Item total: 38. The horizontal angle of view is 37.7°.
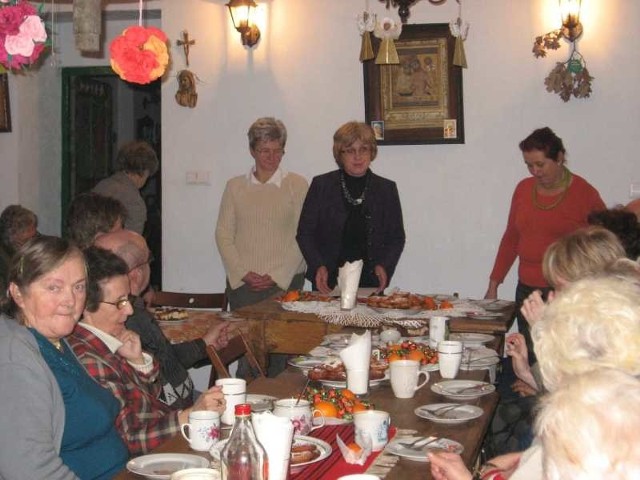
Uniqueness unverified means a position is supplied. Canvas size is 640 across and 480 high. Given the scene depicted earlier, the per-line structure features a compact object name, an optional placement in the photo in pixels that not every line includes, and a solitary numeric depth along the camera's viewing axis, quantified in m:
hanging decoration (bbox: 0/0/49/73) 3.86
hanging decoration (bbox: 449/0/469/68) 5.45
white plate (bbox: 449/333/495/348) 3.64
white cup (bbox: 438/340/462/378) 3.06
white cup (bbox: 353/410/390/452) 2.30
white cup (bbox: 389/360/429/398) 2.79
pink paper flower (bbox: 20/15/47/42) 3.88
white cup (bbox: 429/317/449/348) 3.46
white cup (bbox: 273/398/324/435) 2.40
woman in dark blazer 5.11
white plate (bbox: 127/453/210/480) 2.16
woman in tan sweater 5.46
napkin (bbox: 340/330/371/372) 2.79
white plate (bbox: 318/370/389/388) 2.95
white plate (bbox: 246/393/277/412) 2.64
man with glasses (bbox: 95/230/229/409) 3.29
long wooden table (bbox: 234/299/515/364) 4.14
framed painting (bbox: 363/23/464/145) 5.93
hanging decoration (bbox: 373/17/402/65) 4.96
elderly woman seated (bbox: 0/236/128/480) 2.19
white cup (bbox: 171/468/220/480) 2.04
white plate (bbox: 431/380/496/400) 2.80
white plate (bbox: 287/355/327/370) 3.17
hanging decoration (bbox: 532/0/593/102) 5.66
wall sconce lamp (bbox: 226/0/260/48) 6.23
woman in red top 4.95
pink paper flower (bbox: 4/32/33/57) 3.89
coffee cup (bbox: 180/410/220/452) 2.32
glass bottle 1.92
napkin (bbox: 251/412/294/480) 2.00
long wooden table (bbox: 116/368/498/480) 2.20
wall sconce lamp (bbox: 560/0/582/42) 5.65
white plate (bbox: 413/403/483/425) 2.55
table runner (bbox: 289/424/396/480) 2.14
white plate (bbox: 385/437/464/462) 2.24
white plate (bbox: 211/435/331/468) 2.19
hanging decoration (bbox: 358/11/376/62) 5.38
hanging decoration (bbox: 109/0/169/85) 3.84
